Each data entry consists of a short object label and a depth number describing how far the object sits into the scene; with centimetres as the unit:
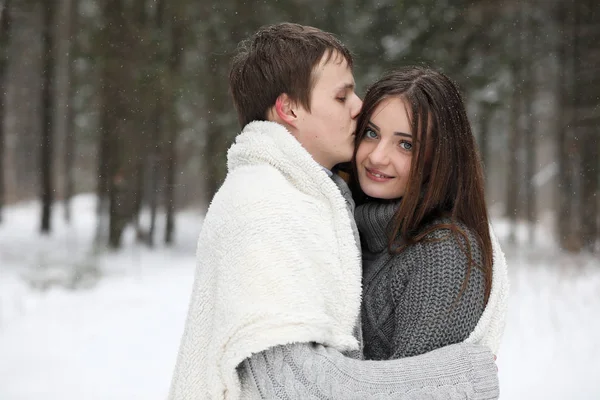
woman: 199
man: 166
